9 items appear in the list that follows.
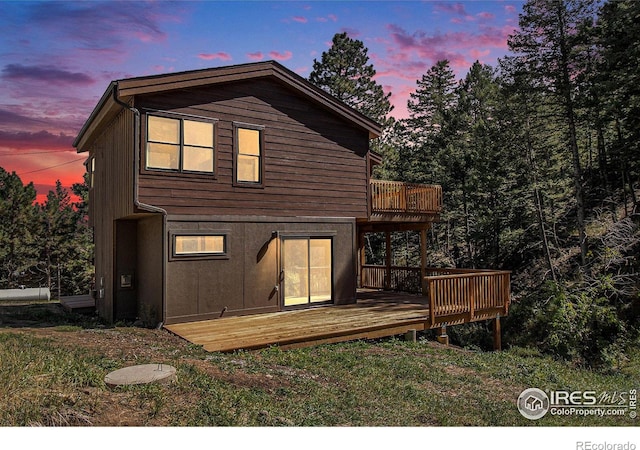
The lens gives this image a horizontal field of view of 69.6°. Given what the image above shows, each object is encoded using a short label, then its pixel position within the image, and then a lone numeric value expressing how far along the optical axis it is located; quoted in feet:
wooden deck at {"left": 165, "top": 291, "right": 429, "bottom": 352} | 28.58
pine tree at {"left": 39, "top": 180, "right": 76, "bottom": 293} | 101.96
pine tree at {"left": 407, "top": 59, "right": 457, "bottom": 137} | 98.89
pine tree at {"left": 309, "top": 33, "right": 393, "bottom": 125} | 89.92
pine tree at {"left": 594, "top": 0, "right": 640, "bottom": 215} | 49.11
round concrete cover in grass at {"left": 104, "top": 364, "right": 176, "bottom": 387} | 18.16
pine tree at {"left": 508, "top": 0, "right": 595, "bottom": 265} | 60.29
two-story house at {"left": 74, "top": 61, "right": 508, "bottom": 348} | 34.27
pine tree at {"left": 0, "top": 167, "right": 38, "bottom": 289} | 95.25
